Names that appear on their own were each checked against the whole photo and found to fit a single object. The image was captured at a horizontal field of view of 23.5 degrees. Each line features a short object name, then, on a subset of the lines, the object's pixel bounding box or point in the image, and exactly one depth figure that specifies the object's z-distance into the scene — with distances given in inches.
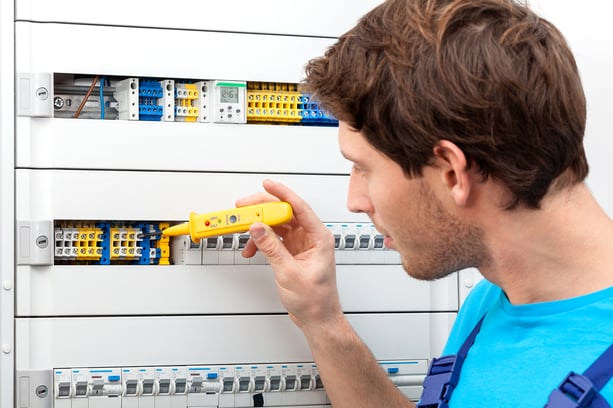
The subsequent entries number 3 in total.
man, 48.4
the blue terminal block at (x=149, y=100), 60.9
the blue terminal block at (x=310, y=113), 62.7
